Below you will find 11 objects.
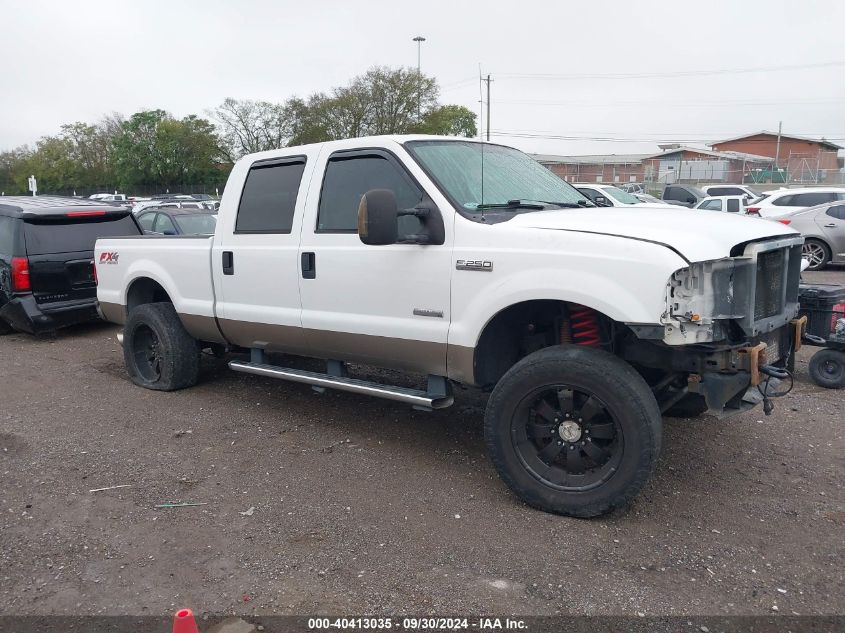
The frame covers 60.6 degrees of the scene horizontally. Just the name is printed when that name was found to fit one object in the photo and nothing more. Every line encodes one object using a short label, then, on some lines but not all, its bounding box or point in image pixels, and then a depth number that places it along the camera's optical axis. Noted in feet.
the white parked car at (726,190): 87.55
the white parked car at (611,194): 54.19
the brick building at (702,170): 138.64
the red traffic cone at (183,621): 8.52
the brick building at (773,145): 222.28
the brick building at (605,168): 161.58
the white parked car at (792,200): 52.60
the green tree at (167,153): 210.18
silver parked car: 45.65
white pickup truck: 12.06
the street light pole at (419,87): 156.72
